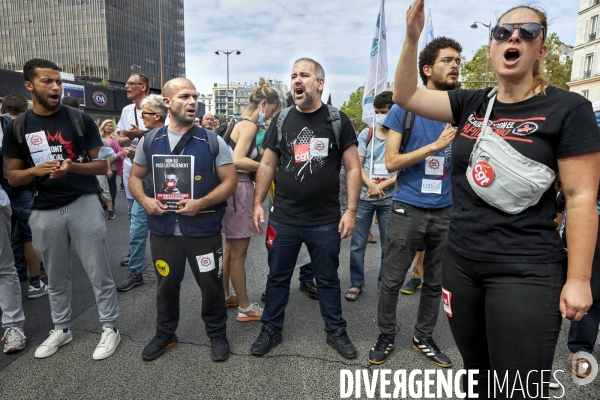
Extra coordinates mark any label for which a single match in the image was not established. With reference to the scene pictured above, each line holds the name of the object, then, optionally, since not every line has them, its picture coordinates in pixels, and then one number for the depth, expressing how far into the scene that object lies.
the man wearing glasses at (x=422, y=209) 2.76
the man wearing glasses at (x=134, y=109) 4.49
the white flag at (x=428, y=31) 6.35
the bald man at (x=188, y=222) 2.79
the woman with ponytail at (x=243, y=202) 3.43
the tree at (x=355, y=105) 66.04
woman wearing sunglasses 1.43
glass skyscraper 78.50
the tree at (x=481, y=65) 27.27
